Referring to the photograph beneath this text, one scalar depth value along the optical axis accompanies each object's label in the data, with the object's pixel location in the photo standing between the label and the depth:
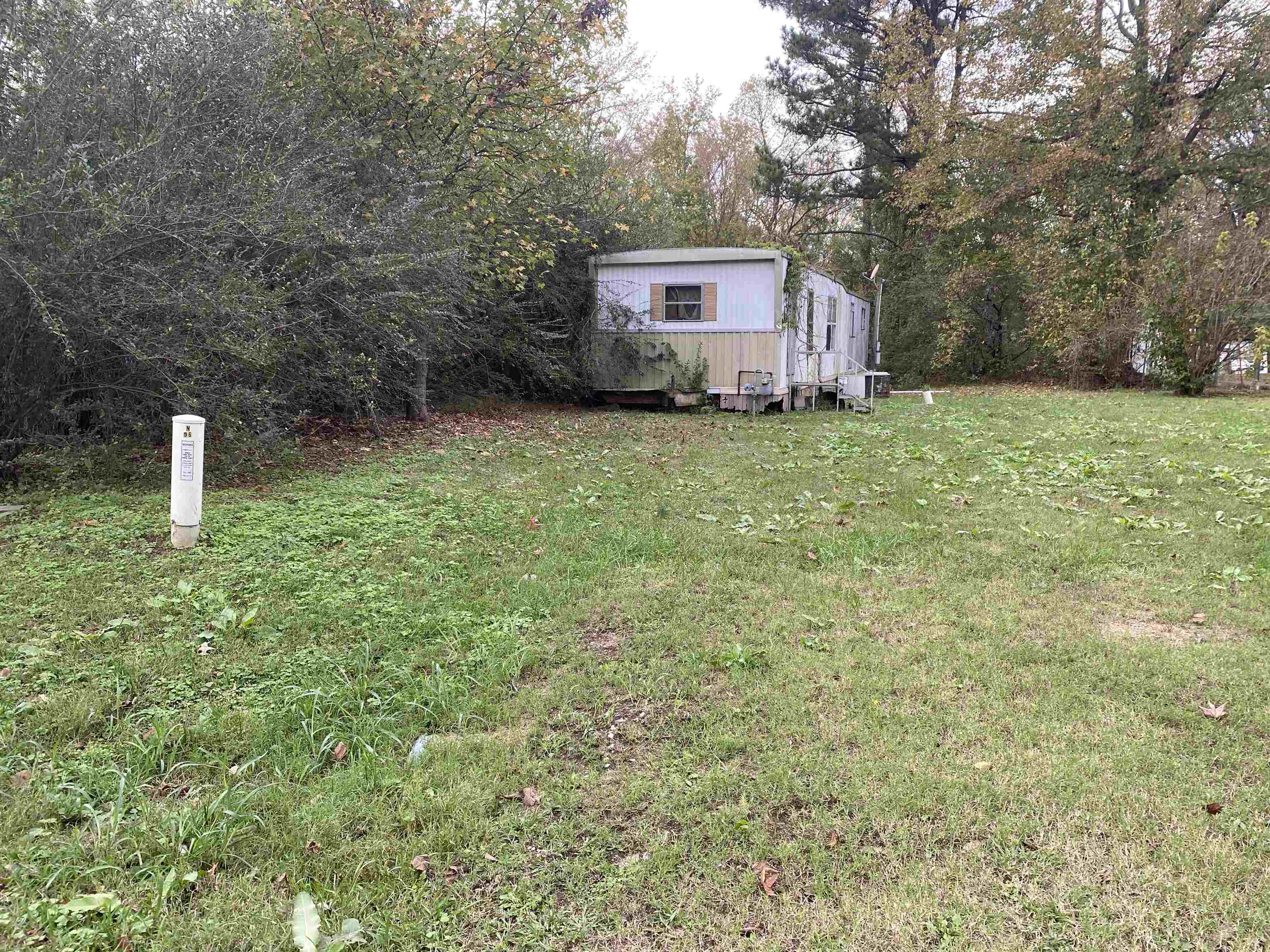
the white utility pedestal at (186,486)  4.65
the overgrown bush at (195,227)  5.48
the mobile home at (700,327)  13.23
